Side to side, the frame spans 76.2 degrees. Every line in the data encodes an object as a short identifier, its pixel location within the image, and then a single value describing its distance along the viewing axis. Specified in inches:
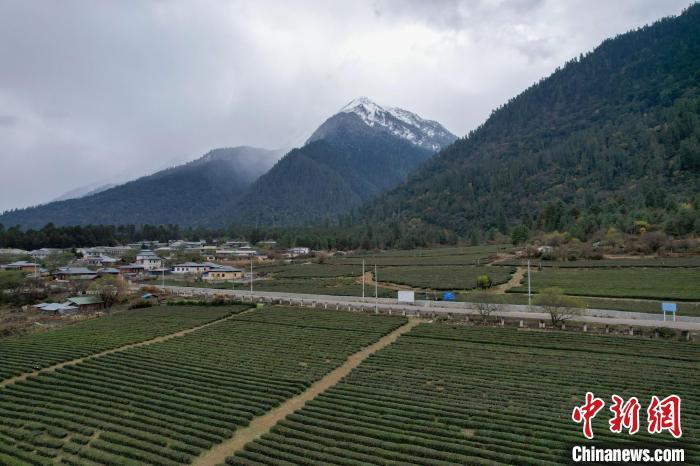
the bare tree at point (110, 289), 2896.2
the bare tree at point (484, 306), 2101.9
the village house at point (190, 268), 4449.3
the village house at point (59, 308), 2705.7
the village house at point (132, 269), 4453.7
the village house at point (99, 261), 4744.1
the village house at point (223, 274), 4099.4
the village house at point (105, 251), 5487.7
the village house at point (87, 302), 2805.1
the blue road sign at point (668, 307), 1815.9
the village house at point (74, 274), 3784.5
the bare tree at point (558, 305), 1894.7
